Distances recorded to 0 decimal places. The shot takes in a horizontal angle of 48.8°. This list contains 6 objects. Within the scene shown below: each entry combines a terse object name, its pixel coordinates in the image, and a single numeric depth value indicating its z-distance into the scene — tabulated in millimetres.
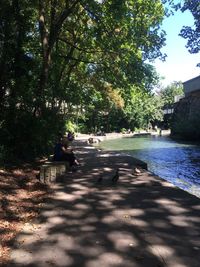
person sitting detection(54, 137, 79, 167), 7666
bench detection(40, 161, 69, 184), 6379
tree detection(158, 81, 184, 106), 62310
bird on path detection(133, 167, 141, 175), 7253
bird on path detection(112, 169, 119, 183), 6238
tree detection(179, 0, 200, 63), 14625
